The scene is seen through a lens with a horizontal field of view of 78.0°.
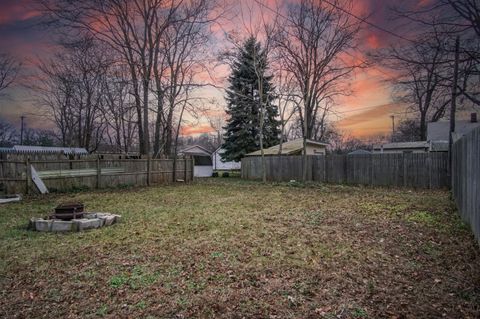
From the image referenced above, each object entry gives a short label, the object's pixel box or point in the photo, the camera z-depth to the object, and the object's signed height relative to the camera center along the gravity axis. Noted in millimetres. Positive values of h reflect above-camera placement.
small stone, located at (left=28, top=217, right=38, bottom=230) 5977 -1228
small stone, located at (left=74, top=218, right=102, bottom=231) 5895 -1225
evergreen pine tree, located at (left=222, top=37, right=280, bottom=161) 27562 +4199
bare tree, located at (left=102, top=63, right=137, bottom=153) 23109 +4792
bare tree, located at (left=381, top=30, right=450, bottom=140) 12148 +4585
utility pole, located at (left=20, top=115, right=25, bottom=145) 36972 +4752
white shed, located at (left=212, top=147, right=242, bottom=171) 45012 -123
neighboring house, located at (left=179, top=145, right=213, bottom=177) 30750 -295
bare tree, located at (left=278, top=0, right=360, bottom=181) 19875 +8328
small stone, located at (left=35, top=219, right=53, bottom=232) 5887 -1225
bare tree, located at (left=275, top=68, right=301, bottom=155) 21481 +4958
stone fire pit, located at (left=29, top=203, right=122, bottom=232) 5871 -1168
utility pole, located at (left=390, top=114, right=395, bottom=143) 45950 +5609
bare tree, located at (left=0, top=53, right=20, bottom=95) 23125 +7413
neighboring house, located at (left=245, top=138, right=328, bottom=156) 23375 +1212
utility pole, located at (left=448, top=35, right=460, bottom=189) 12109 +3042
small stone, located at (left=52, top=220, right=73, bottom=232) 5859 -1239
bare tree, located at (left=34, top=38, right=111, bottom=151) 23297 +6463
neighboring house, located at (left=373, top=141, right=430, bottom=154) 25997 +1568
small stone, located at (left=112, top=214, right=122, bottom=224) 6718 -1256
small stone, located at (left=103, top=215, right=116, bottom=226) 6387 -1229
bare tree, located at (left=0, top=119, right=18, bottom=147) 35188 +3694
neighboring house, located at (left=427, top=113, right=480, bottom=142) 22544 +2807
